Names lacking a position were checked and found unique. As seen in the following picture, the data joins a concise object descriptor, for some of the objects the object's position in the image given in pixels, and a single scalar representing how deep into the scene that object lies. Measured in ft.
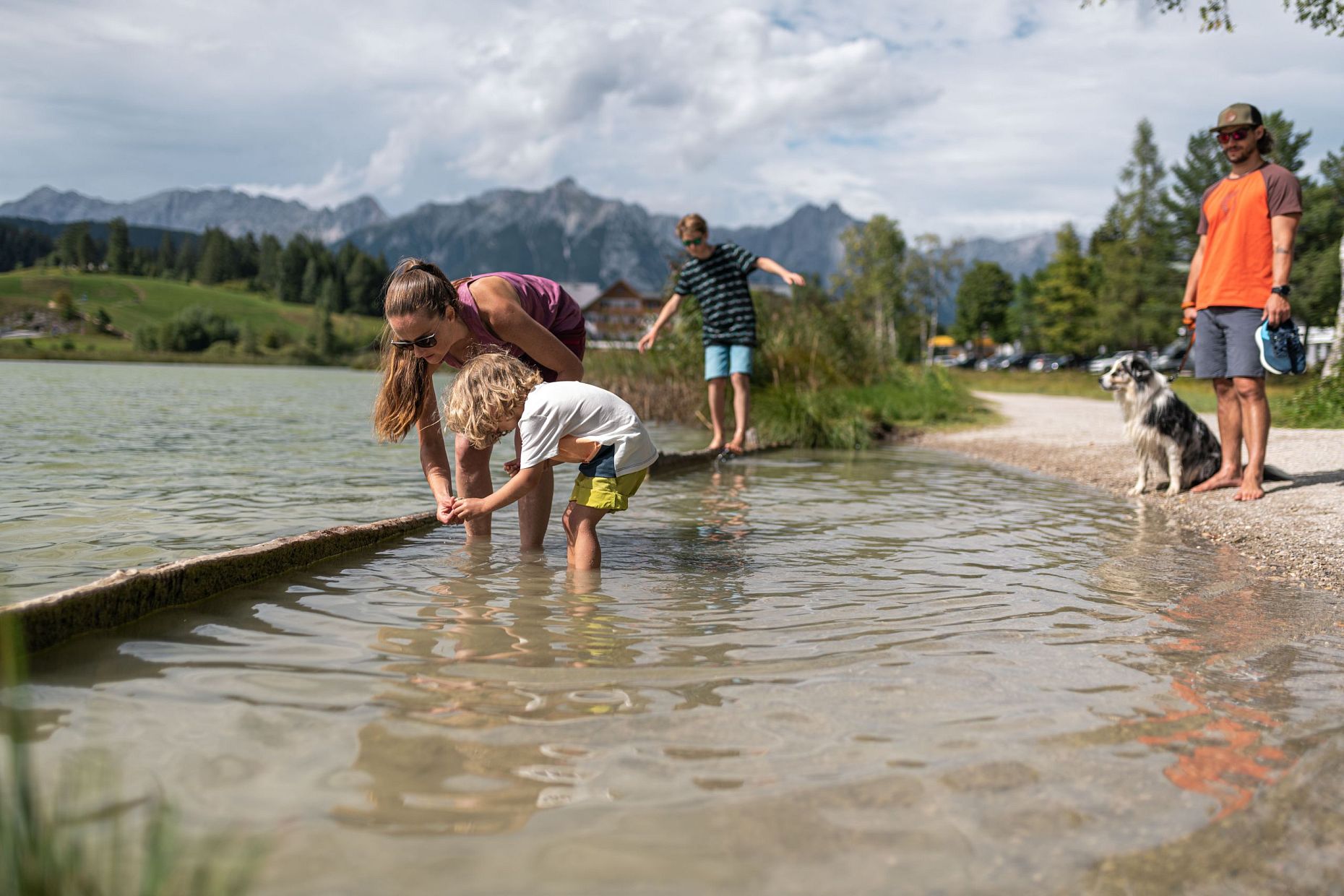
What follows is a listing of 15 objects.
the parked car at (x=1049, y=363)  242.78
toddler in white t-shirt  14.11
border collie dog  25.29
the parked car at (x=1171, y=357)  193.68
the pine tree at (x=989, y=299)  355.77
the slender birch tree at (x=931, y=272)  249.34
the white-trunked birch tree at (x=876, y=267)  232.32
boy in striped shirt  32.07
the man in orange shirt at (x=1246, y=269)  22.20
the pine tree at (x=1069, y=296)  231.30
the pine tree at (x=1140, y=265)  181.06
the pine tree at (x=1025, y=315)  292.61
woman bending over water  14.46
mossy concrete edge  9.93
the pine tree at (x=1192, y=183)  171.94
